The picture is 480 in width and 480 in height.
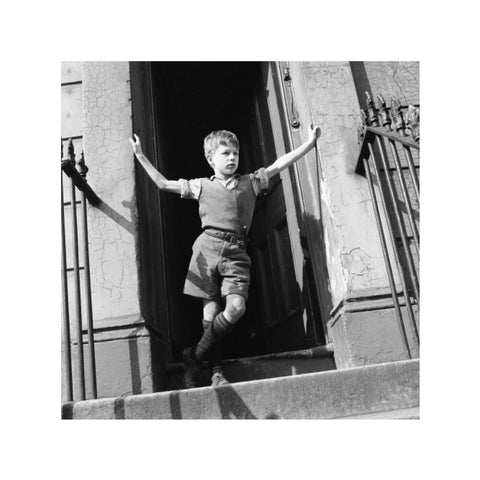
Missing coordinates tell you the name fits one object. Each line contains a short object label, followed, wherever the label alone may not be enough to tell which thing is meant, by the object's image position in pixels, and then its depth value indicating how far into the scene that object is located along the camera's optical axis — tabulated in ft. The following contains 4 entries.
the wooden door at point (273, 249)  11.91
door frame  10.11
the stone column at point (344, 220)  8.92
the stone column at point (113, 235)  8.90
